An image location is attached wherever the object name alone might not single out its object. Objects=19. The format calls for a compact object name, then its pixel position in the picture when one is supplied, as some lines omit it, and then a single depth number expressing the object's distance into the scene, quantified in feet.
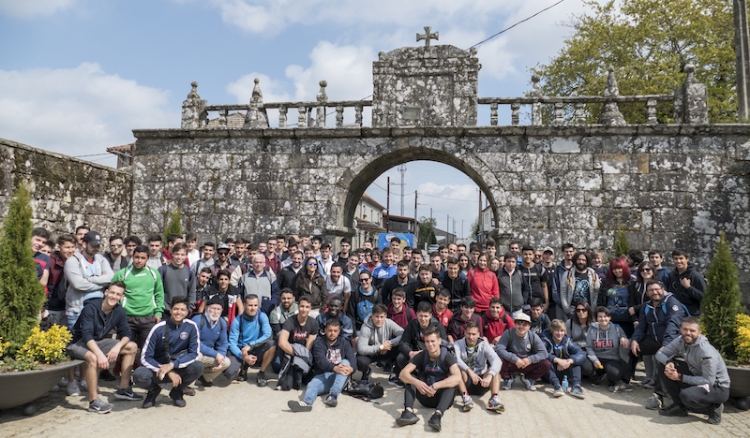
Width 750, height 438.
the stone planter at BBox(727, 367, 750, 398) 16.19
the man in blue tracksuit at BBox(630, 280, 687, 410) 18.56
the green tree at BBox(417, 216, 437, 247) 165.27
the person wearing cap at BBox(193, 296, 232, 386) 18.23
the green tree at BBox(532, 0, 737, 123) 52.47
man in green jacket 18.03
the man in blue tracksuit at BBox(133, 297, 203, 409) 16.19
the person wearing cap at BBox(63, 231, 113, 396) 17.04
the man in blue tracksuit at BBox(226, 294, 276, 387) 19.27
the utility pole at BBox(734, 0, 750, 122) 38.86
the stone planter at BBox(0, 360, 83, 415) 14.06
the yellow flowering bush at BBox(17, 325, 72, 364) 14.88
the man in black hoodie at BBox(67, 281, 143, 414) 15.70
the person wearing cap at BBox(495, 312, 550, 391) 18.53
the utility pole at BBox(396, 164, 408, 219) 153.50
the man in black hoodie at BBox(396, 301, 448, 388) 18.02
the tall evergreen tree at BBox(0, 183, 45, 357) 14.99
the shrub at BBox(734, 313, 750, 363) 16.61
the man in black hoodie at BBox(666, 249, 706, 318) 19.89
